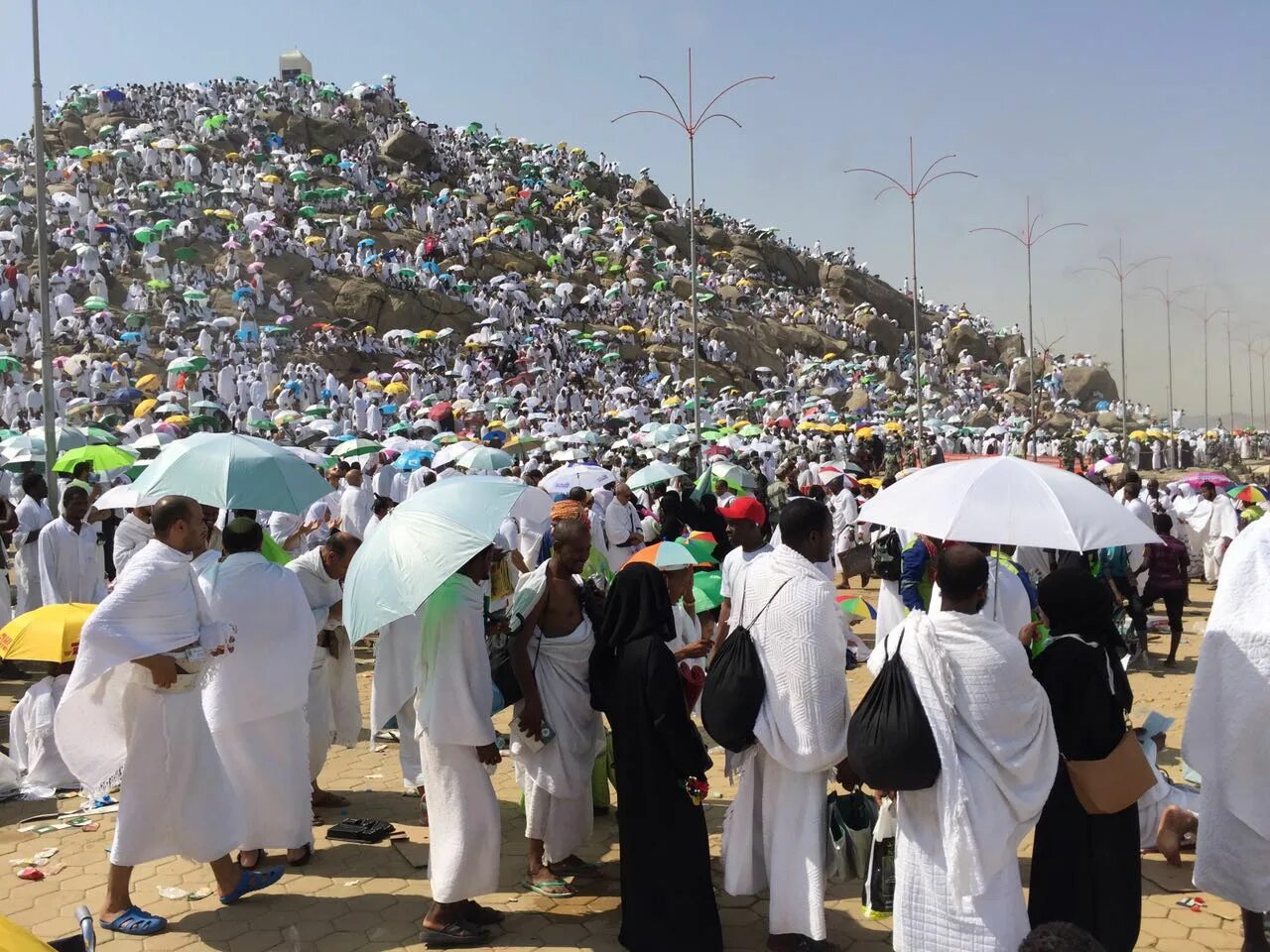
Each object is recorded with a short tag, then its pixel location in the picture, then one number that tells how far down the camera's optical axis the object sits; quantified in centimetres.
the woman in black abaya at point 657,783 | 374
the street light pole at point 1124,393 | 3174
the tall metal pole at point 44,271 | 1119
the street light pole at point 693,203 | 1662
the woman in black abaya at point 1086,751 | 330
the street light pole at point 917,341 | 2330
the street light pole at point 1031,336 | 2750
